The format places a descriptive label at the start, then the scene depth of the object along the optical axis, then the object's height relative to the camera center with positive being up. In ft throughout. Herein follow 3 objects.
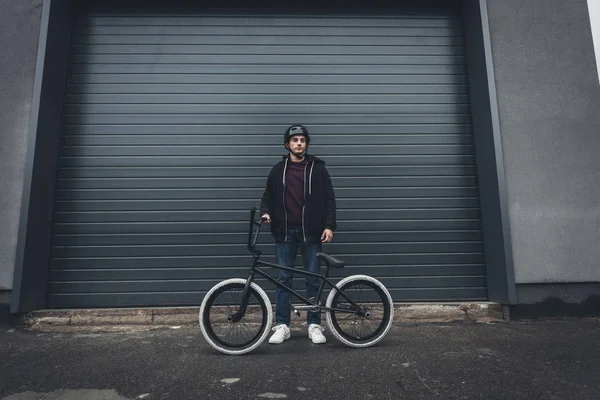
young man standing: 11.35 +1.18
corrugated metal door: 14.64 +4.70
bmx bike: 10.08 -1.92
